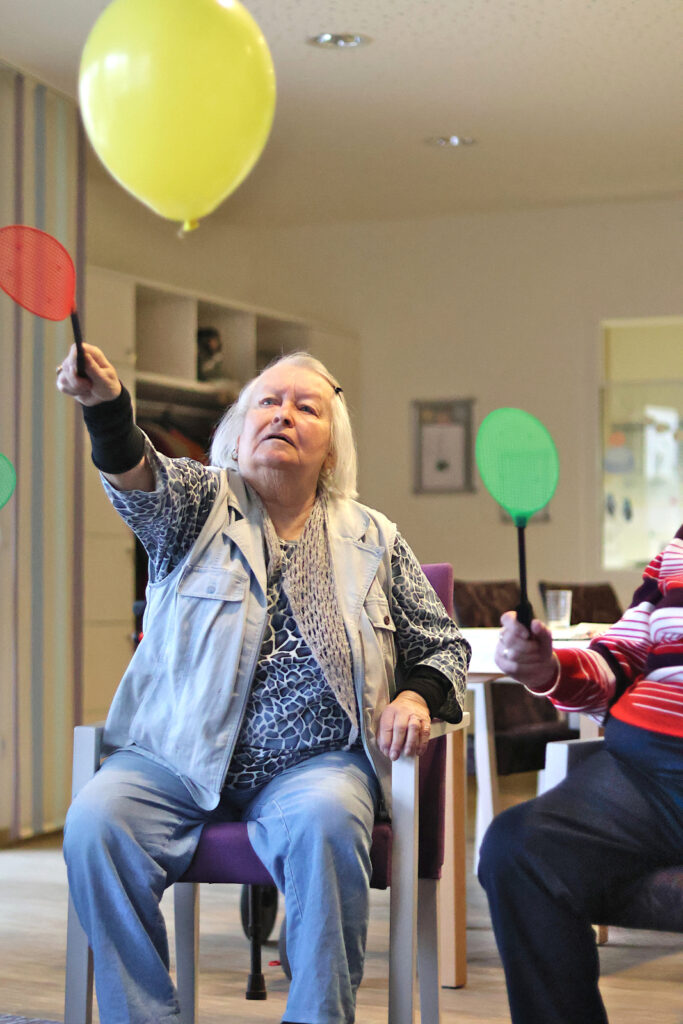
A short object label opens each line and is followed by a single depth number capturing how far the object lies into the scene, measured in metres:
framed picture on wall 6.69
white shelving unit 4.92
